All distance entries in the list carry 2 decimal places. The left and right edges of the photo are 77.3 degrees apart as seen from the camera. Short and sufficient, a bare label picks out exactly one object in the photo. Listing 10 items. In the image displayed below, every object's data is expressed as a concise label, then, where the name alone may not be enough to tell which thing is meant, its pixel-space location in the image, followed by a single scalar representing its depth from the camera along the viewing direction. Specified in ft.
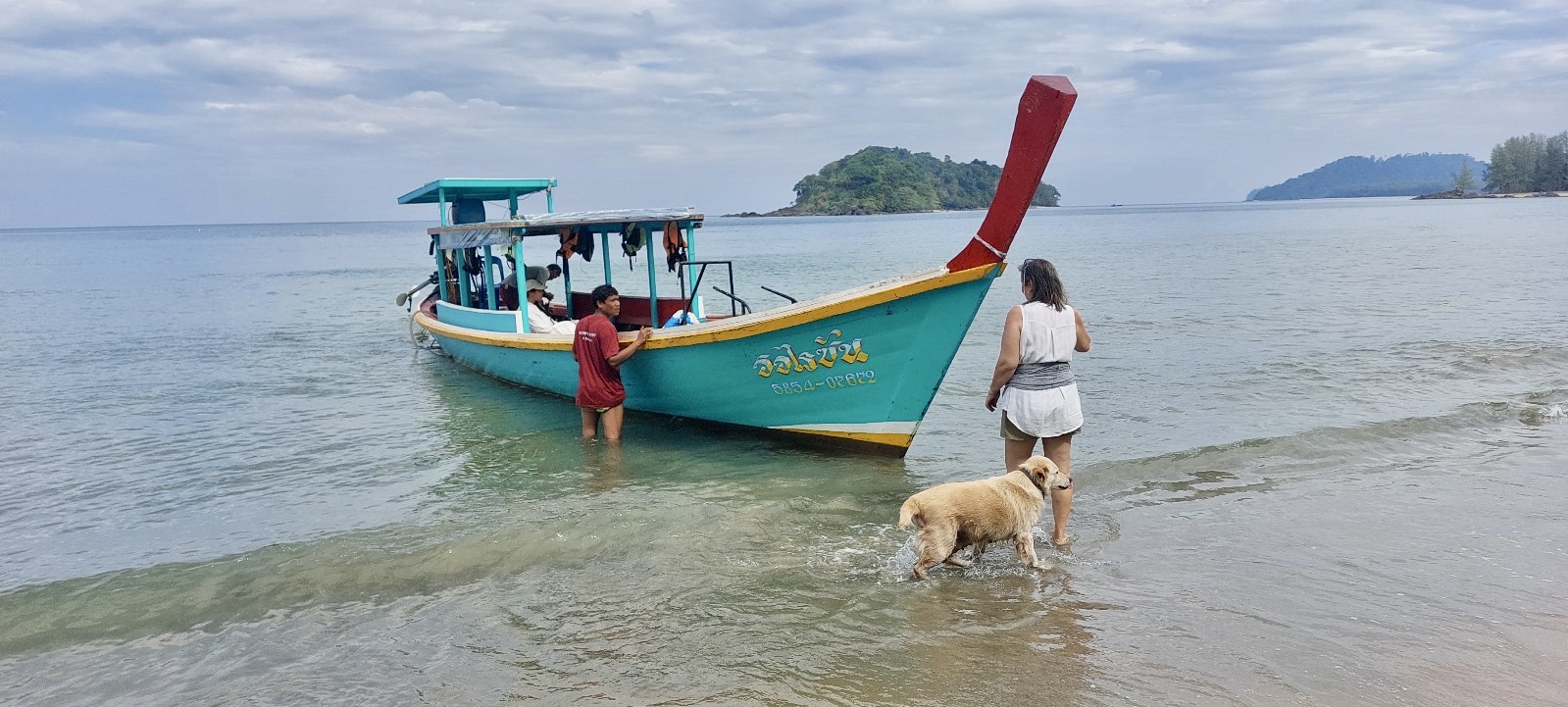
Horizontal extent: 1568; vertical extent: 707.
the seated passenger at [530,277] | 36.94
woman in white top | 17.56
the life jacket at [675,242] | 32.48
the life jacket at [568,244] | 35.47
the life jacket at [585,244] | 36.50
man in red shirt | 28.32
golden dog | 16.56
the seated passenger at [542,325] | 35.37
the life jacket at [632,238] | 33.37
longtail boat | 22.22
